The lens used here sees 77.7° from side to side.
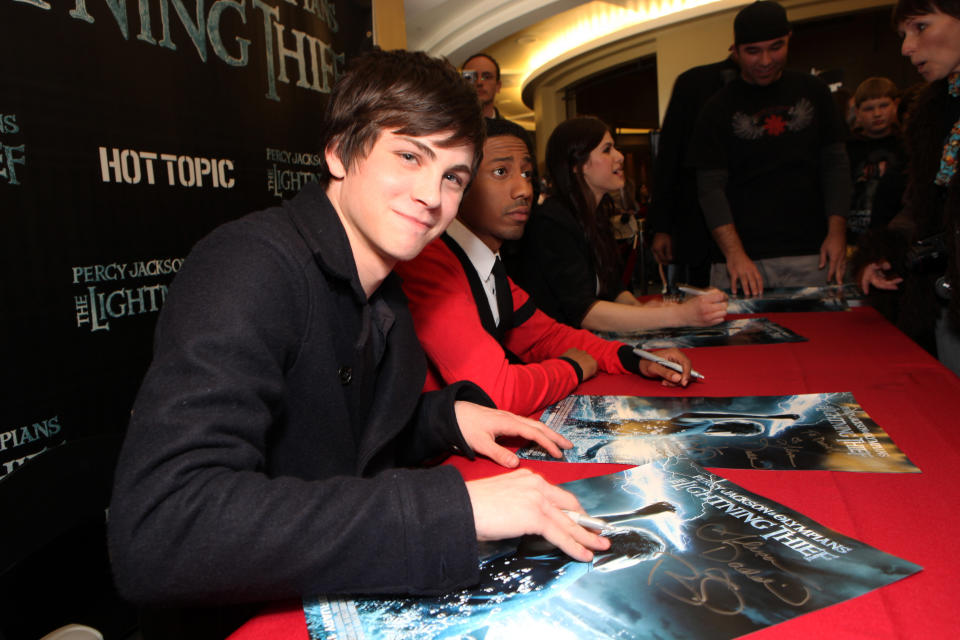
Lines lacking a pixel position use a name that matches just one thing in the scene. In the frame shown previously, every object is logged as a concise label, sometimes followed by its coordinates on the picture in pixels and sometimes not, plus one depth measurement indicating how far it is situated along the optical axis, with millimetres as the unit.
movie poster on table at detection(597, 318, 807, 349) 1518
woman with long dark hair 1893
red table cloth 487
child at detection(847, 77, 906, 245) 3605
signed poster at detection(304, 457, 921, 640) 486
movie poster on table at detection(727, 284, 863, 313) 1900
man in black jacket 492
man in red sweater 1140
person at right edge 1467
